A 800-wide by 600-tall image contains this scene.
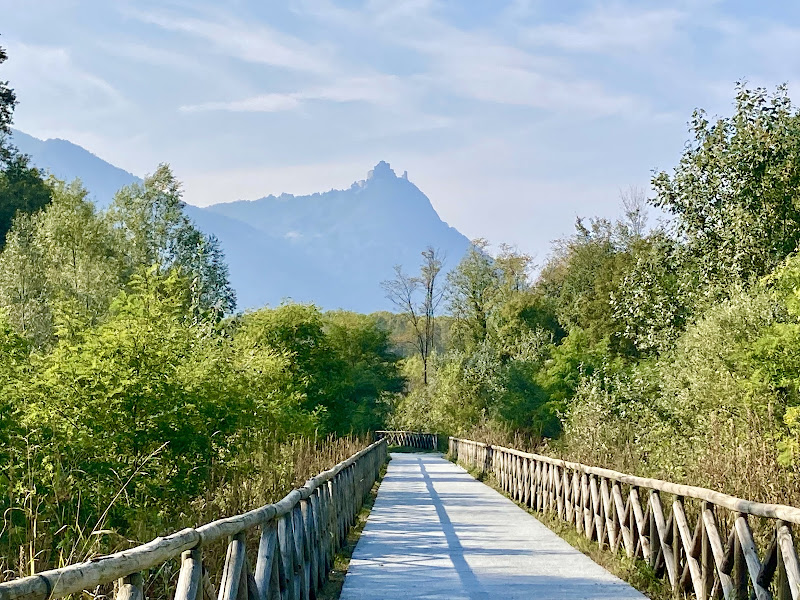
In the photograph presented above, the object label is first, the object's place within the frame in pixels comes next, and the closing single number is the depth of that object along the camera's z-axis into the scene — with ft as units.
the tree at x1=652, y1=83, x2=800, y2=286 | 83.82
